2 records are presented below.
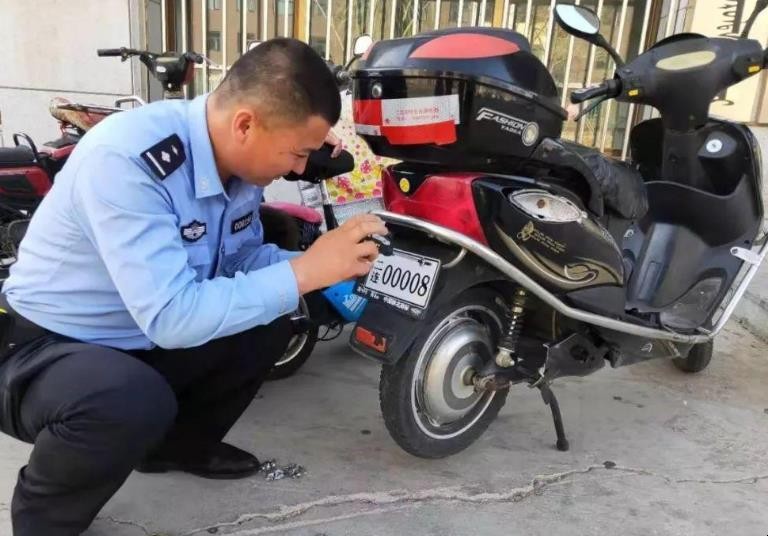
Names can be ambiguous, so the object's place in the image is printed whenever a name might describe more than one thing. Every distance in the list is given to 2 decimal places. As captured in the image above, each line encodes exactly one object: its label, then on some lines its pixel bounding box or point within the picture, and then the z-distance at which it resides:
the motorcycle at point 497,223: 1.62
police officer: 1.28
